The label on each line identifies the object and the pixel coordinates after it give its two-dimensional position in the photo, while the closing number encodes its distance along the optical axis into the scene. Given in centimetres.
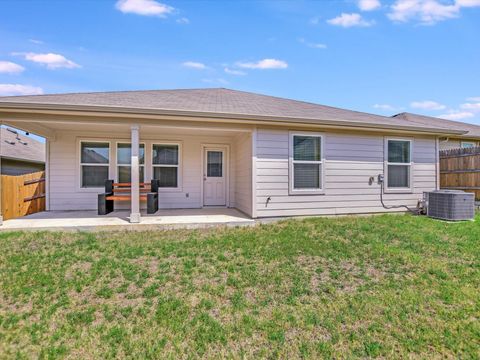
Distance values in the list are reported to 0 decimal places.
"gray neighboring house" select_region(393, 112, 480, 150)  1073
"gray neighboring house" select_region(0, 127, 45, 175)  1152
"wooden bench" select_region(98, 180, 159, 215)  647
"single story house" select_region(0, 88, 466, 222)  554
